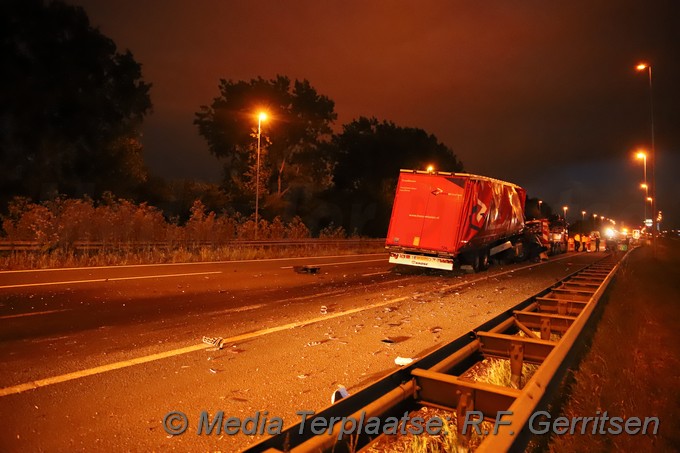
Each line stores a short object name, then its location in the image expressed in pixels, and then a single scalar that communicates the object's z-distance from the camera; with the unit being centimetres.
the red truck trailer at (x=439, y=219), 1591
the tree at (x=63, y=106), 2386
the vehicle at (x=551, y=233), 2742
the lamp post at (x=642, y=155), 3758
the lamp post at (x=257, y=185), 2398
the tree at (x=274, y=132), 3975
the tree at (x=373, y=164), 4494
